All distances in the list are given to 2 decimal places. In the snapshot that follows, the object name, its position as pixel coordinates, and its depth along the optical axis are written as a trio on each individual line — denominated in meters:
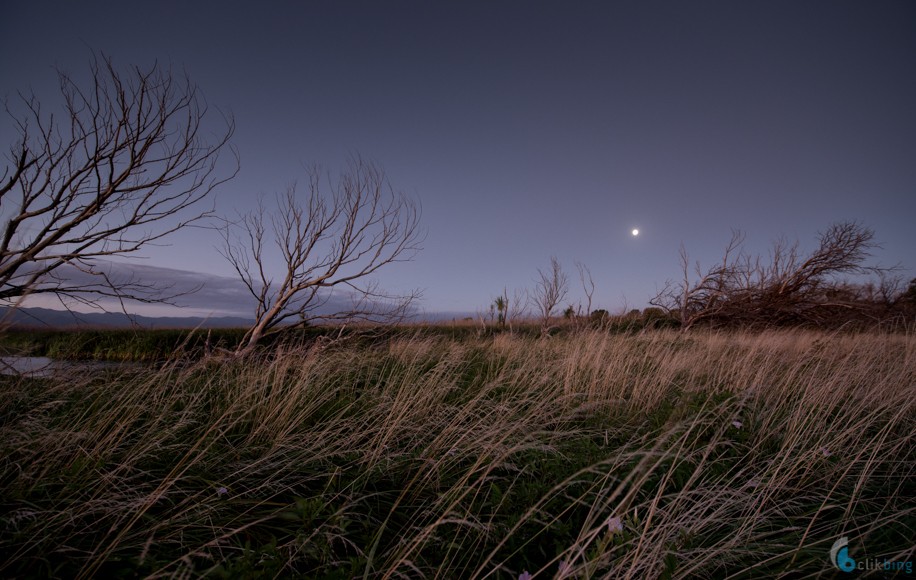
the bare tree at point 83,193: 4.23
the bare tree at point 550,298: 16.84
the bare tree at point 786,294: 15.50
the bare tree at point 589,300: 13.52
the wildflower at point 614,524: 1.34
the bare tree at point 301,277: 7.23
